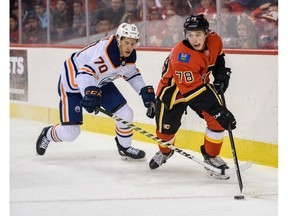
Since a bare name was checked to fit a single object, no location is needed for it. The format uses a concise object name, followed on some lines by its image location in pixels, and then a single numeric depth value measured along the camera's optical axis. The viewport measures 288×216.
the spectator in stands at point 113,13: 11.90
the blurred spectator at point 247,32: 9.14
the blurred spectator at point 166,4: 10.83
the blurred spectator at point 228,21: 9.52
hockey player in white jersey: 8.25
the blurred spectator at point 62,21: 13.13
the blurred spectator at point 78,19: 12.70
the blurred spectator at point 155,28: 10.87
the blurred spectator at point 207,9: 9.86
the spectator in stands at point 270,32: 8.83
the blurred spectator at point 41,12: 13.65
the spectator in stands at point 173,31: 10.51
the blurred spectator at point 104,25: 12.14
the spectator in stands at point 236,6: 9.46
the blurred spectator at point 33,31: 13.68
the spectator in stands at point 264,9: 8.98
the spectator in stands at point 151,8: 11.11
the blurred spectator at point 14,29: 14.40
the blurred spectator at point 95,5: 12.30
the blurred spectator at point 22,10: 14.08
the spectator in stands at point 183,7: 10.43
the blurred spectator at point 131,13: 11.50
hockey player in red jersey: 7.42
